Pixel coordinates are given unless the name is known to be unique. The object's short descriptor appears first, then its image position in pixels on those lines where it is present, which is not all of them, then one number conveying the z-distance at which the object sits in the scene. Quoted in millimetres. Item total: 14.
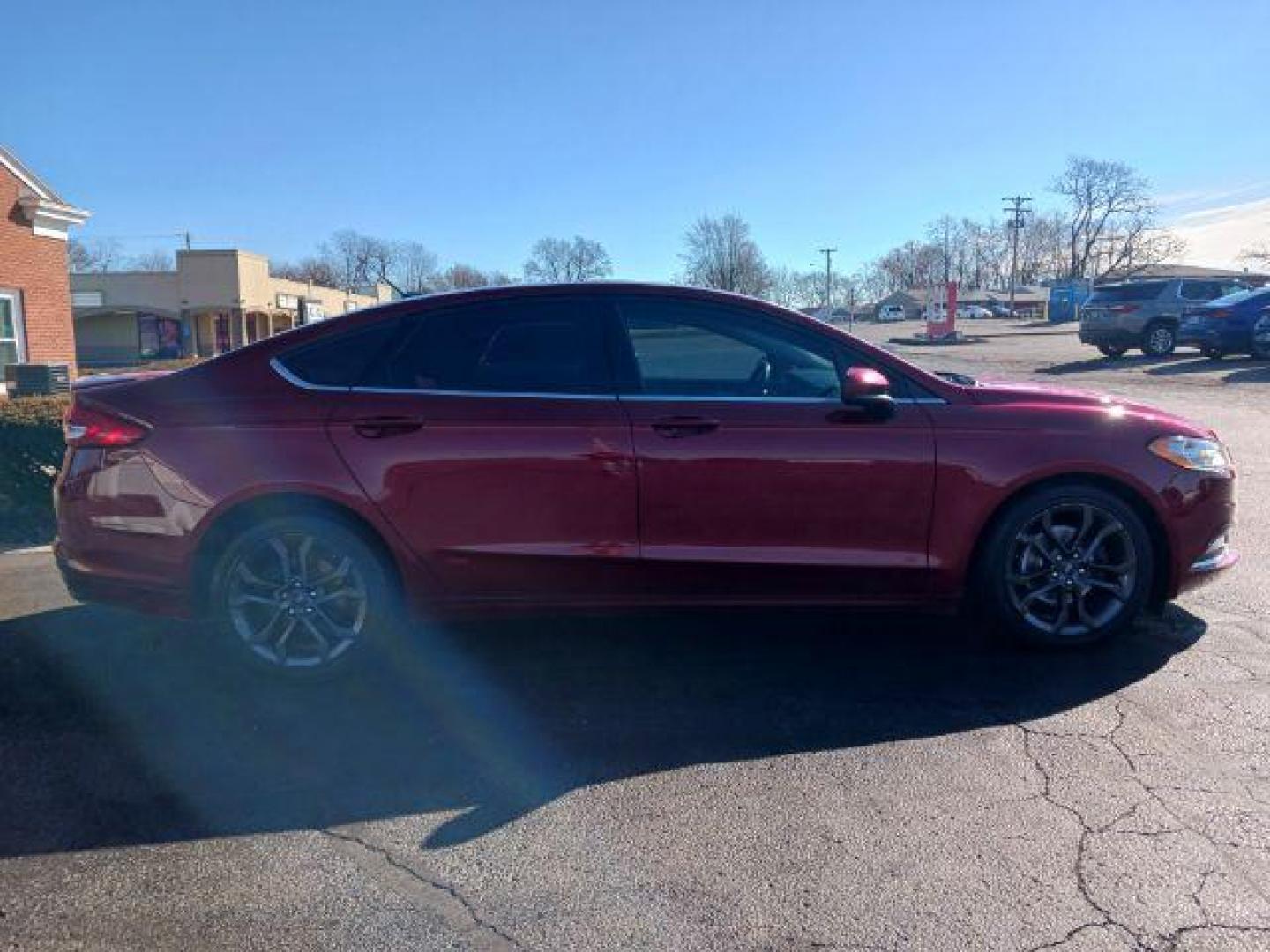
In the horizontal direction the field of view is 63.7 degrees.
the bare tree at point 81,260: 88938
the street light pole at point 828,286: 79606
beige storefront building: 49719
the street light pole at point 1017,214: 95688
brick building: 18656
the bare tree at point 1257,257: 100312
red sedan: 4355
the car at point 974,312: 94725
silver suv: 24109
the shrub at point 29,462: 8039
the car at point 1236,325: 21719
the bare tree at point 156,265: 94888
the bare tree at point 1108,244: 111000
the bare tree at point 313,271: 91562
